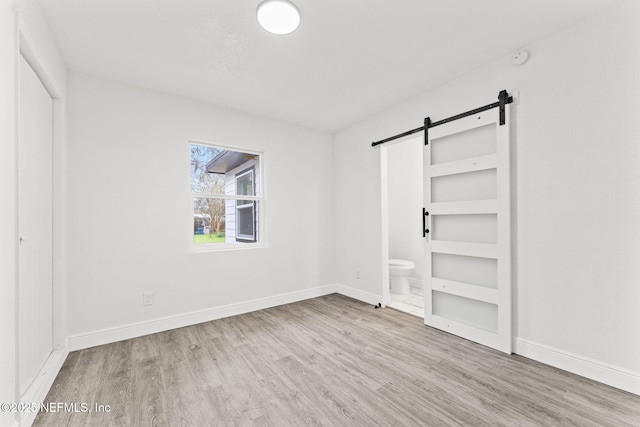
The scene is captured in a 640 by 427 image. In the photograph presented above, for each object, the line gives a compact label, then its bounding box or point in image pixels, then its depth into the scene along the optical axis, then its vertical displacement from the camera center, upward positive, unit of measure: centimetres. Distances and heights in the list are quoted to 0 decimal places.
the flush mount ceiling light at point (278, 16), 182 +136
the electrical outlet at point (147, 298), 286 -83
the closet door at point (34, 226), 172 -6
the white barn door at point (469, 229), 243 -14
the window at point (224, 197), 333 +24
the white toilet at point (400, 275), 418 -91
